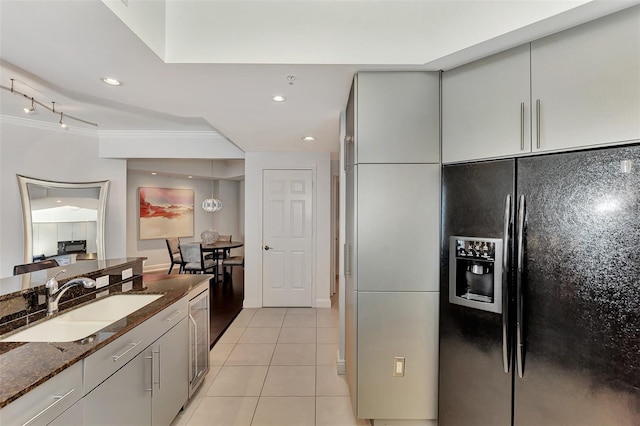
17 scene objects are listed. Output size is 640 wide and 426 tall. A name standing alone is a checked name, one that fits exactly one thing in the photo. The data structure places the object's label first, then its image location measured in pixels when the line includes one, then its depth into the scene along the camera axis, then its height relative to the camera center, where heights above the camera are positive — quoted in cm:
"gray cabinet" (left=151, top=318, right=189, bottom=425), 166 -104
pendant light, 639 +20
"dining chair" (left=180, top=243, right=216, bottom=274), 527 -85
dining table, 576 -70
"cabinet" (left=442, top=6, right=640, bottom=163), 123 +62
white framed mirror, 350 -7
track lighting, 246 +116
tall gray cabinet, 185 -24
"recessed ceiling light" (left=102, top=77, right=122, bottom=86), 202 +97
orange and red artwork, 678 +4
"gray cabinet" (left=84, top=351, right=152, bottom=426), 123 -90
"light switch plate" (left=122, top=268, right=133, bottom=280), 231 -50
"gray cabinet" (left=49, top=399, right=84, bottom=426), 105 -79
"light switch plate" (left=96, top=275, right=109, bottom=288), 204 -51
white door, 441 -55
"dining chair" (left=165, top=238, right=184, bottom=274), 566 -82
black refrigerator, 123 -39
